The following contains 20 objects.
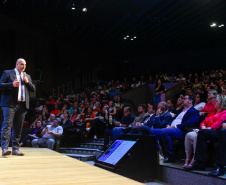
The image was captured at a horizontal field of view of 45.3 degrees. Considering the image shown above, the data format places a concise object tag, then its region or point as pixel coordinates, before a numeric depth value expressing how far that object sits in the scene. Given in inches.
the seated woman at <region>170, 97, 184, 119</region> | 175.9
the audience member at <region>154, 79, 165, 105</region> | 303.0
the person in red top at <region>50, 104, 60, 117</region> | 339.9
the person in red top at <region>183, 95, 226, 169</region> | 125.3
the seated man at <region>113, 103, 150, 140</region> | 189.9
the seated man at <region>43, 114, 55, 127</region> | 266.0
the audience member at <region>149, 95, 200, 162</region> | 141.7
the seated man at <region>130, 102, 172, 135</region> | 160.1
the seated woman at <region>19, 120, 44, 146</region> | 251.3
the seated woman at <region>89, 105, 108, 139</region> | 255.9
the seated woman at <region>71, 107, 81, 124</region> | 294.4
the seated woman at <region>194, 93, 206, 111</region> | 201.7
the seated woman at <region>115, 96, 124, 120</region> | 265.9
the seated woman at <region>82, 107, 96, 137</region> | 273.1
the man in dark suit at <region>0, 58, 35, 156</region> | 123.5
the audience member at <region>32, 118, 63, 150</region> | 232.2
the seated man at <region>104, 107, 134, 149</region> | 208.7
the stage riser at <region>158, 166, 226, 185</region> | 104.0
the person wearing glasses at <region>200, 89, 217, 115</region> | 174.1
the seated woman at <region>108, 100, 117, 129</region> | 259.3
